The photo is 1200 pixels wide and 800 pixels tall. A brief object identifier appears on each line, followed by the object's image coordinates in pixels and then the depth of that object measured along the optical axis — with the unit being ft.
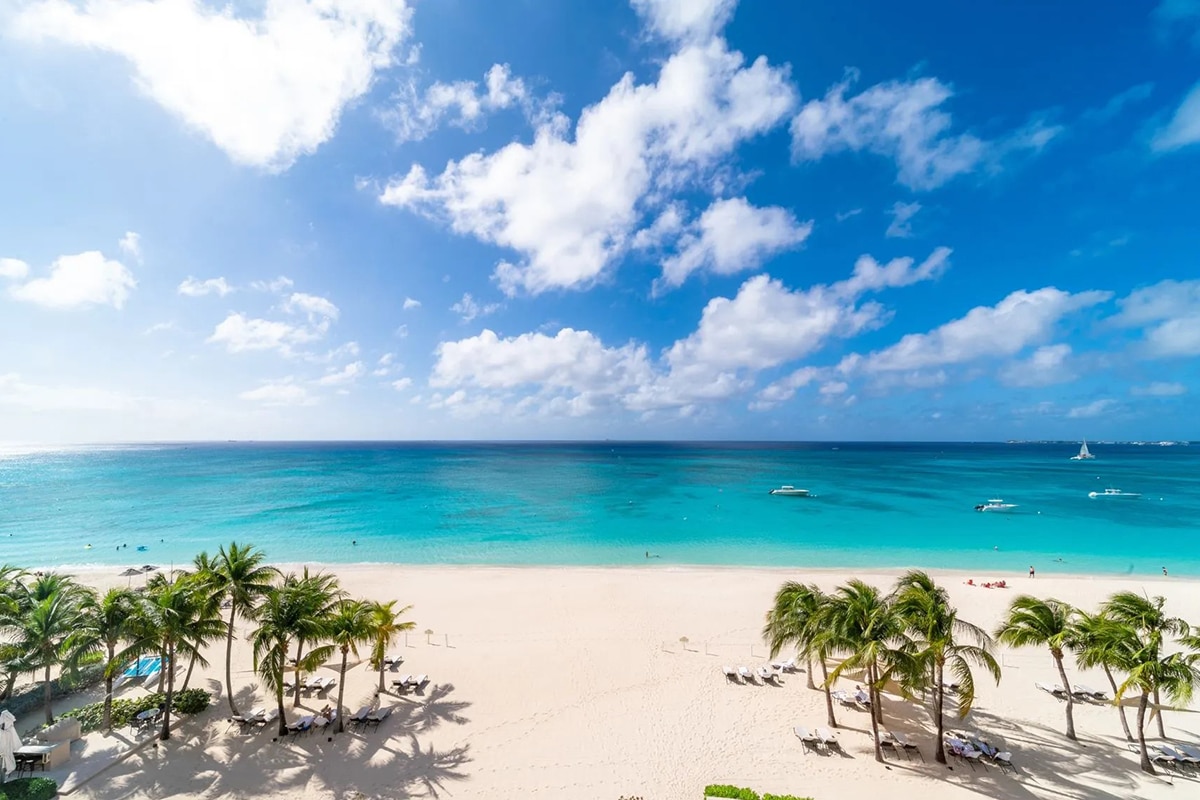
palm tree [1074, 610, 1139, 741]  46.80
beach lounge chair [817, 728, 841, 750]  51.42
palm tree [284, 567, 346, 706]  49.78
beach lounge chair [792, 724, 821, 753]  51.67
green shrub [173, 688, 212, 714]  56.59
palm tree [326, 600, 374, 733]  51.29
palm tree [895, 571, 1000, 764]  45.70
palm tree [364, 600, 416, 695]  56.39
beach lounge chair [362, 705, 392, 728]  56.03
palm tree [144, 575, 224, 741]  49.62
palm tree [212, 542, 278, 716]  54.80
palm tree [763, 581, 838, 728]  50.39
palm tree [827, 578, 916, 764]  45.80
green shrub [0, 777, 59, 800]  40.06
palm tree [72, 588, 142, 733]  48.39
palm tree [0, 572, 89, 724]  48.44
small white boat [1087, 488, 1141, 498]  264.93
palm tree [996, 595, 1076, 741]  50.67
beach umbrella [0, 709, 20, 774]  40.45
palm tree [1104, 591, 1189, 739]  50.57
